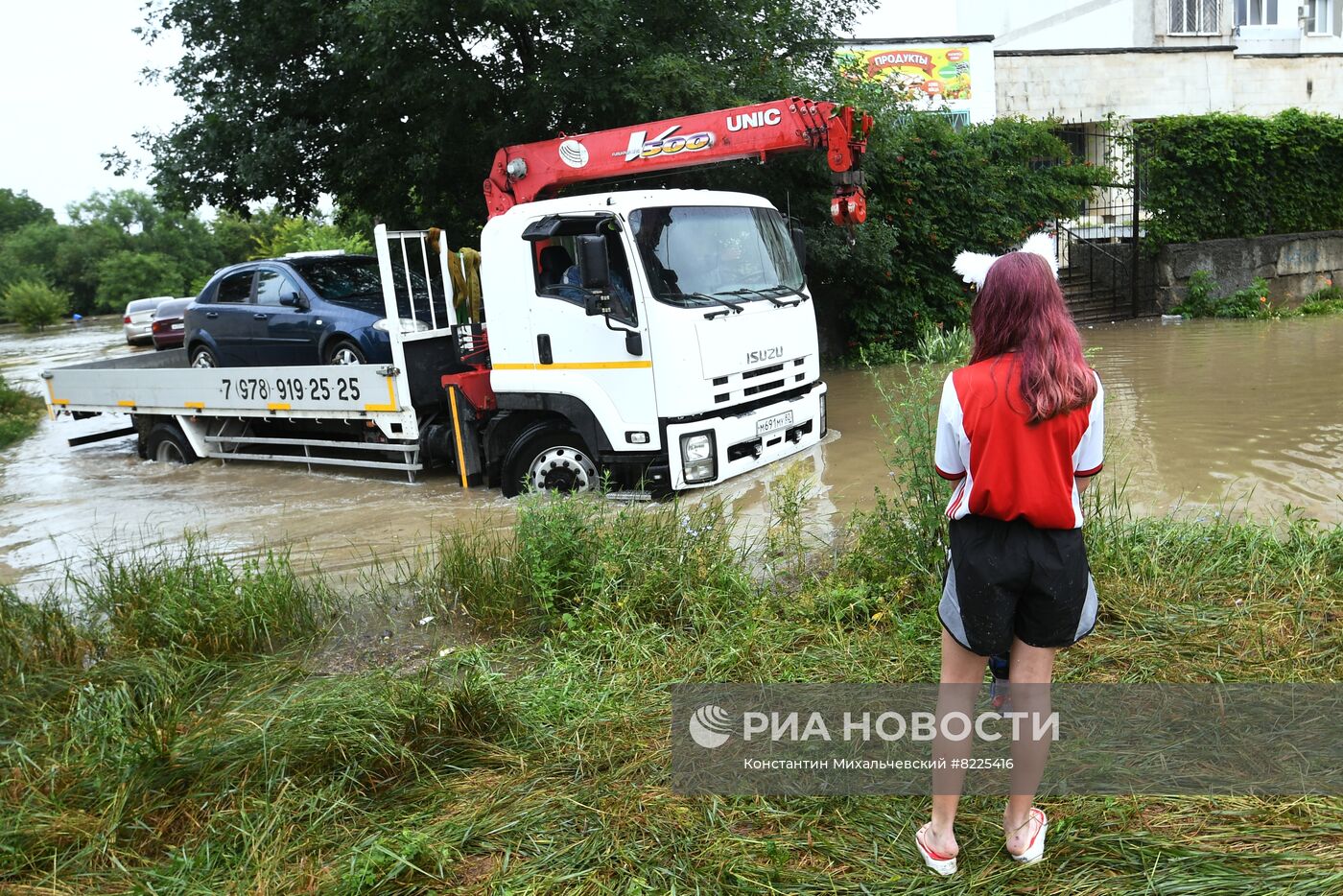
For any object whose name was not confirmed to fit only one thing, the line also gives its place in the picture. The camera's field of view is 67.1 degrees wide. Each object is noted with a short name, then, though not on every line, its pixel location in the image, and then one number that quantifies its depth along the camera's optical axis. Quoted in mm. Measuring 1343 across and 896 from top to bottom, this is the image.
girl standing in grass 2660
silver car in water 27125
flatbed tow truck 7238
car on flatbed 9914
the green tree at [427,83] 10836
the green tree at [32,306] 47281
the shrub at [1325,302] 15977
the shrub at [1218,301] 16000
